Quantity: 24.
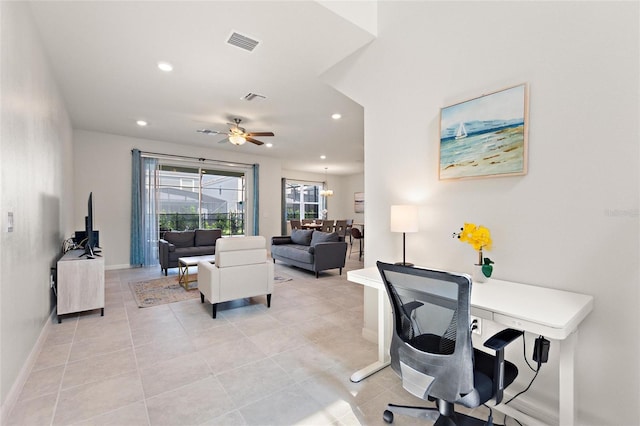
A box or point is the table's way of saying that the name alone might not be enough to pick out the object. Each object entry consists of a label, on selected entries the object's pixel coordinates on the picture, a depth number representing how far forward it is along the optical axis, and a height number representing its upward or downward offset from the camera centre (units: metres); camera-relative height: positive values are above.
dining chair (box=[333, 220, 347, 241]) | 9.61 -0.62
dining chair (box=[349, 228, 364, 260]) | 7.66 -0.68
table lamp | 2.36 -0.08
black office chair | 1.29 -0.68
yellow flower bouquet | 1.91 -0.21
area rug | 3.95 -1.30
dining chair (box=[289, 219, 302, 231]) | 9.38 -0.51
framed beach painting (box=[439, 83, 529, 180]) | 1.87 +0.54
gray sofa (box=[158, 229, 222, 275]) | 5.54 -0.78
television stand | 3.16 -0.89
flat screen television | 3.41 -0.37
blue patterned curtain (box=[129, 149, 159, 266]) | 6.25 -0.07
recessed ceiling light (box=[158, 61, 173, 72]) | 3.22 +1.65
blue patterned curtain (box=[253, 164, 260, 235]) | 8.03 +0.22
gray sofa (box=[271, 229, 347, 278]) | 5.39 -0.87
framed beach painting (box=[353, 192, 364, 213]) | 11.43 +0.30
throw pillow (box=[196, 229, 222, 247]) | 6.32 -0.64
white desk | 1.31 -0.51
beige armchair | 3.33 -0.79
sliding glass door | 6.90 +0.25
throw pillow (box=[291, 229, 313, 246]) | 6.43 -0.65
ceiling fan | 4.79 +1.28
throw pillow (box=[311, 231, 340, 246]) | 5.65 -0.59
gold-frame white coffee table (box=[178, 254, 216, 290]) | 4.54 -0.96
